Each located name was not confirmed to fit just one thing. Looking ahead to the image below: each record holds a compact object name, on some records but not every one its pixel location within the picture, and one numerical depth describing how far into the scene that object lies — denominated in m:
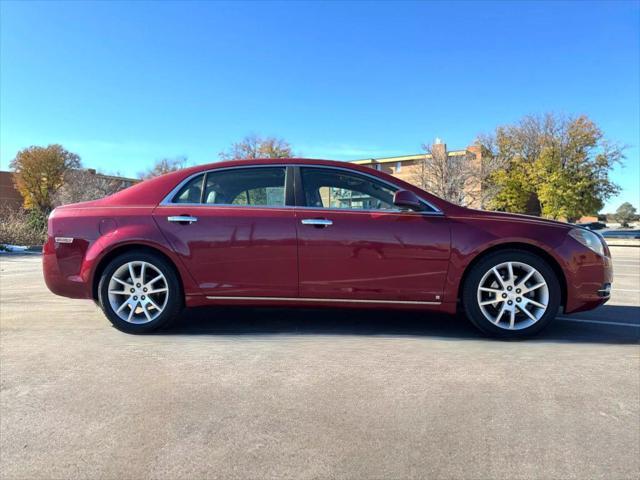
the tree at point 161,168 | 51.08
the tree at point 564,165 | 40.84
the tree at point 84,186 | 45.00
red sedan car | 3.71
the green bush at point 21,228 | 20.52
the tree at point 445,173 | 39.25
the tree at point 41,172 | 54.44
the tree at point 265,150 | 51.41
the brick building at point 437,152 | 41.55
